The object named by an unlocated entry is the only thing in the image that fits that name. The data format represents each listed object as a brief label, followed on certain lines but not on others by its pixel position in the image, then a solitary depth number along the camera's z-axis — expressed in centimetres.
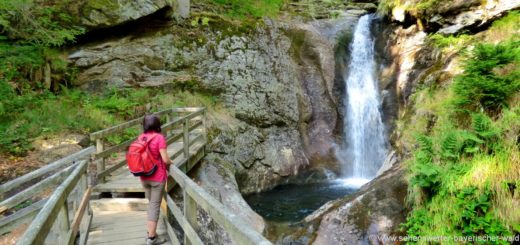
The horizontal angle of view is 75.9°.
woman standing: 419
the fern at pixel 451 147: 547
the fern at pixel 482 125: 526
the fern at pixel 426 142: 595
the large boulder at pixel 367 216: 602
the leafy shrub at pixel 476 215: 468
